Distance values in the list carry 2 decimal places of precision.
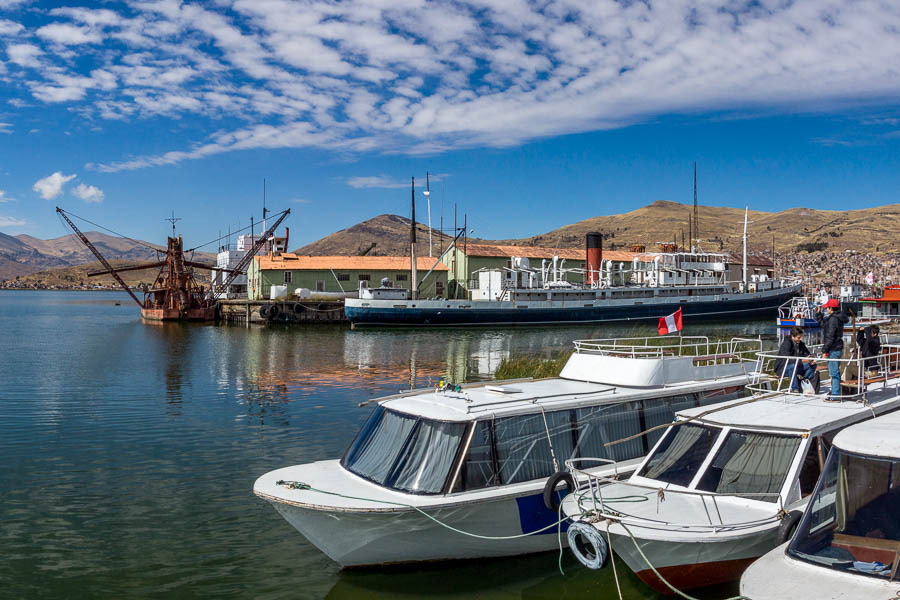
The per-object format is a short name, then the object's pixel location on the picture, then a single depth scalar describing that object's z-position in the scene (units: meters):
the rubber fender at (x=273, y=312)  67.31
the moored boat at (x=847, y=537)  6.54
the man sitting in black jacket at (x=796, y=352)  12.53
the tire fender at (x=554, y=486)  9.86
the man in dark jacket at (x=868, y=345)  13.66
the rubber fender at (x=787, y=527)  8.49
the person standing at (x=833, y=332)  12.55
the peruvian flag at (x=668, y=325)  15.31
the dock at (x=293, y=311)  67.38
